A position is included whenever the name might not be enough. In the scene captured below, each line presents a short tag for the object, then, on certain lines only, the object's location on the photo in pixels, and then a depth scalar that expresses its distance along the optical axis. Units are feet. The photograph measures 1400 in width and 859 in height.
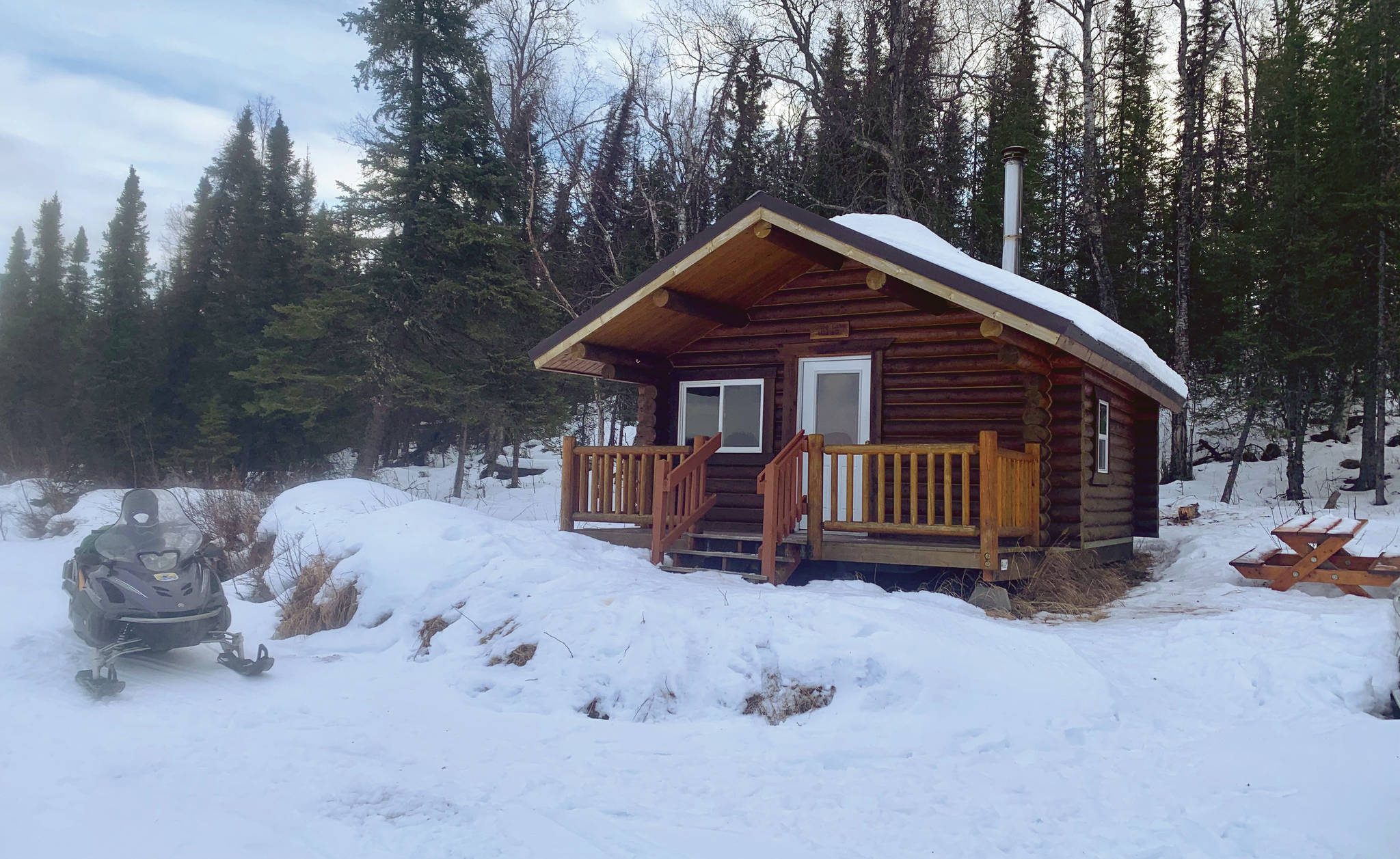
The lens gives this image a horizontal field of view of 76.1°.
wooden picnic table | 28.99
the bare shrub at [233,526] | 40.52
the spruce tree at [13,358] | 113.53
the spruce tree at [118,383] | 101.09
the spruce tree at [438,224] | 73.31
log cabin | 30.07
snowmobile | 20.22
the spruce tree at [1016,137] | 77.97
